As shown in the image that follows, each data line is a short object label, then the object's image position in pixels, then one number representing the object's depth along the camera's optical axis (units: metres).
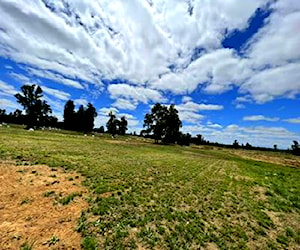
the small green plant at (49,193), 7.00
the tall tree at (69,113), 70.58
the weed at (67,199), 6.62
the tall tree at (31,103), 50.96
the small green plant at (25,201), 6.32
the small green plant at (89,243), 4.54
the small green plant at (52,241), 4.58
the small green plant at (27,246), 4.35
